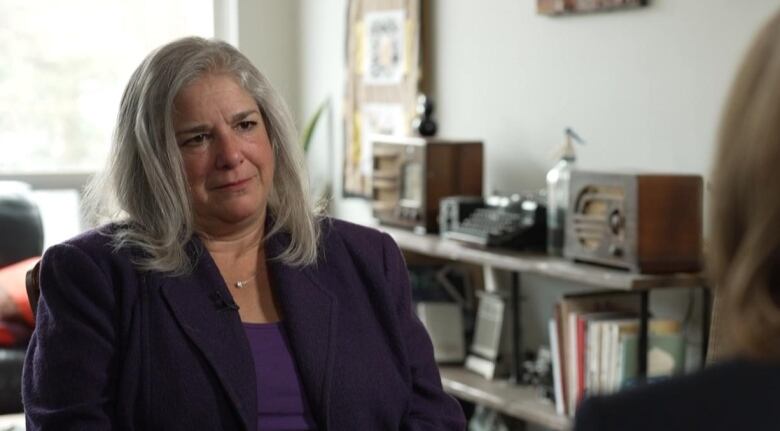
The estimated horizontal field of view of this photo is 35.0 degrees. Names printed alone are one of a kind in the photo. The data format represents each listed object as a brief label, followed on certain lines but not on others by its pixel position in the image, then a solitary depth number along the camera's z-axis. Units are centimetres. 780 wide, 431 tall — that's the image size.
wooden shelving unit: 296
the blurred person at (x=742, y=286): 74
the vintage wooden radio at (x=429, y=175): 388
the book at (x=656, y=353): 310
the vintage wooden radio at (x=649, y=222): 297
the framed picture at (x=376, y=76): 446
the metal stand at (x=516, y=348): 365
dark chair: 416
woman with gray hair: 205
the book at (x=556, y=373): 334
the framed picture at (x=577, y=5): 343
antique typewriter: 347
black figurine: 404
